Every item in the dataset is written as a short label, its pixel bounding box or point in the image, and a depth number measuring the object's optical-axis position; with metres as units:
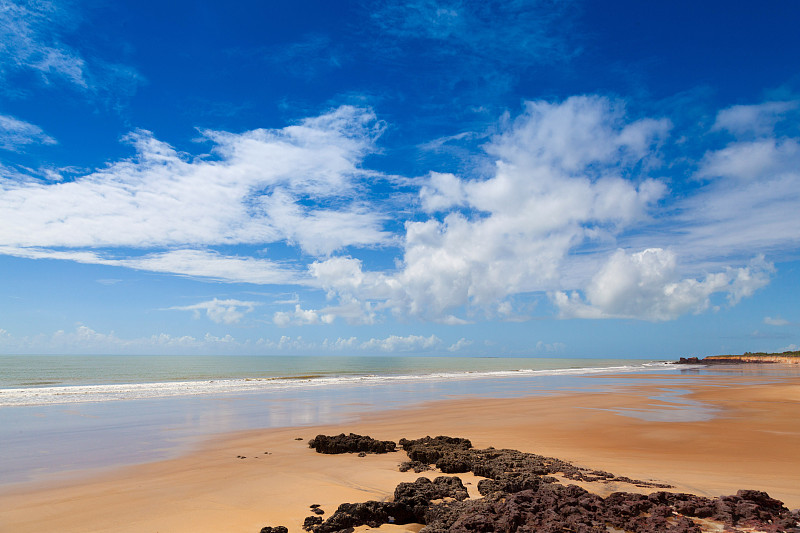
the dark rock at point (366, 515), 6.38
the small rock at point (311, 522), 6.52
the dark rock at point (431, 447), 10.41
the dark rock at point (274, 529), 6.25
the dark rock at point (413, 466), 9.88
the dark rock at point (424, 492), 6.93
